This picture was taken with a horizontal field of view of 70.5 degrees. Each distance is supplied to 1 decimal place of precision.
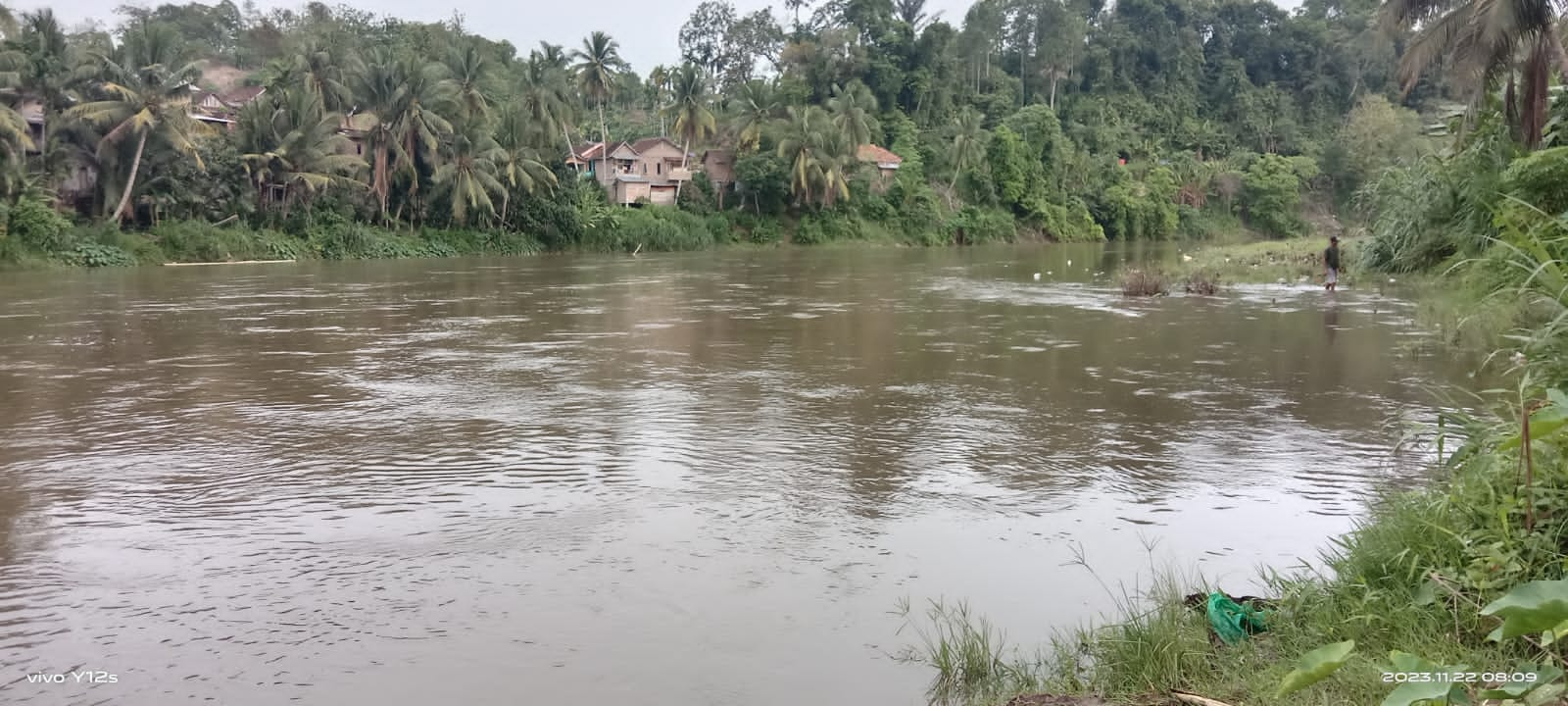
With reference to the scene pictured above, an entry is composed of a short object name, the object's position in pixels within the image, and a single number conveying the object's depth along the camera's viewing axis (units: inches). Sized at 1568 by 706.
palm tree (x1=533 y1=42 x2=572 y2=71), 2096.5
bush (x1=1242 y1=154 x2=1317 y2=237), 2800.2
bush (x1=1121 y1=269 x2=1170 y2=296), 836.6
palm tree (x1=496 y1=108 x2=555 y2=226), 1867.6
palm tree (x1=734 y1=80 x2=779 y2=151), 2372.0
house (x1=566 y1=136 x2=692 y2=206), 2285.9
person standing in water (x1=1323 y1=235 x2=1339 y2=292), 848.3
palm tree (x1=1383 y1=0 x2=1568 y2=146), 582.6
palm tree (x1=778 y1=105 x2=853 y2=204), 2260.1
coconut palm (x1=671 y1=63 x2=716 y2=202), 2223.2
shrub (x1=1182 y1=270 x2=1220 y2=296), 857.5
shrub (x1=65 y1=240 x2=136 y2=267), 1375.5
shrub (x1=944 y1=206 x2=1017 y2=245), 2588.6
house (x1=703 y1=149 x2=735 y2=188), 2412.6
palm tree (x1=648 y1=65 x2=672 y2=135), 2532.0
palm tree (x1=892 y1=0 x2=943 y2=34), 3246.8
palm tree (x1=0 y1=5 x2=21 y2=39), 1220.5
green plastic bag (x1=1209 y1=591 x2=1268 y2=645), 167.5
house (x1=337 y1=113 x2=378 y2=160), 1898.4
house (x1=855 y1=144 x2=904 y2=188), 2568.2
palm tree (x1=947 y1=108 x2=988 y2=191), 2652.6
